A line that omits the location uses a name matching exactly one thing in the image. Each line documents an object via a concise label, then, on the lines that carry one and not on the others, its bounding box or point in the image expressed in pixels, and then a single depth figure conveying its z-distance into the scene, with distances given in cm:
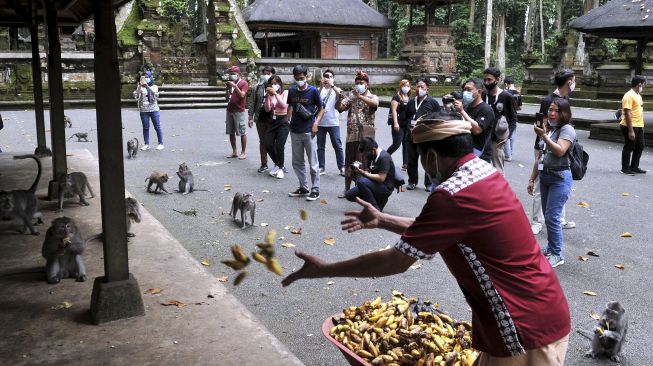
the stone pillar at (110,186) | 431
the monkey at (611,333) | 421
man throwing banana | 238
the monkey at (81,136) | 1503
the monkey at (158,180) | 962
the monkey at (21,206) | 652
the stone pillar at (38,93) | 1030
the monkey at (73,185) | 766
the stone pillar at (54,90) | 775
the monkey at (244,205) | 761
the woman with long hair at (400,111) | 1040
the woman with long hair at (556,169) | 597
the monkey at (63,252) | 511
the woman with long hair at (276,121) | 1038
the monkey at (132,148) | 1254
